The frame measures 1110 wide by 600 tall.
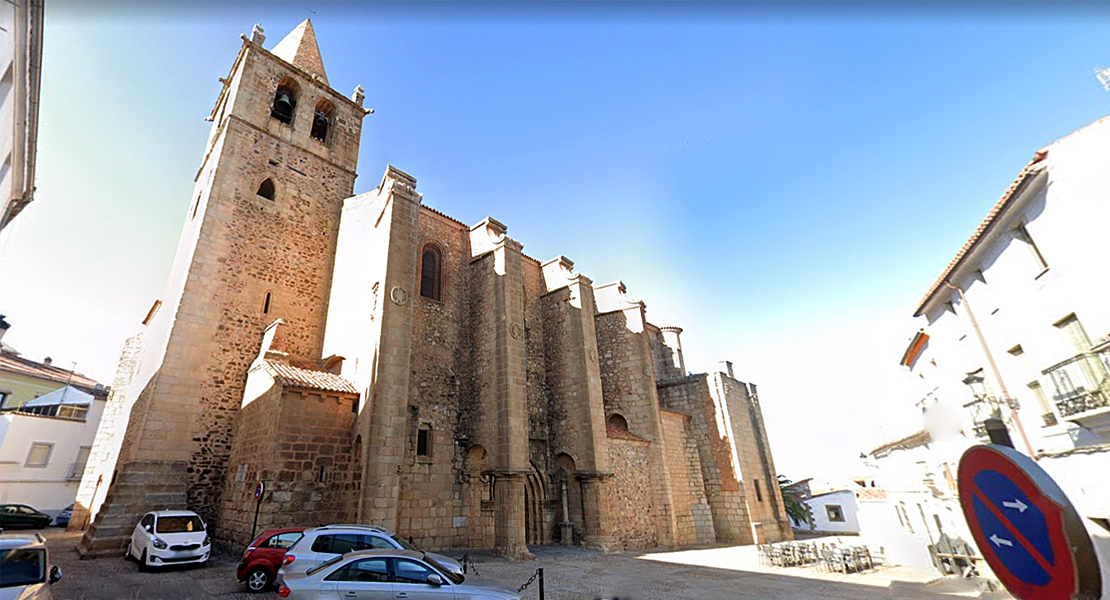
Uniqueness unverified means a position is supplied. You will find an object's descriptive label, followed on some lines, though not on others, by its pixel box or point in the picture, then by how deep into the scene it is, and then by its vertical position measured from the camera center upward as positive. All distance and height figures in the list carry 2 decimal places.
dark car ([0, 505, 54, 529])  16.05 +0.28
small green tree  31.48 -2.32
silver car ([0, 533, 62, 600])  4.38 -0.43
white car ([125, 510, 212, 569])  8.50 -0.44
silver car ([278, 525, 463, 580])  6.52 -0.59
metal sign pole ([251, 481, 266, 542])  9.23 +0.28
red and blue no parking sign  1.76 -0.30
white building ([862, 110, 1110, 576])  6.89 +2.32
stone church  10.73 +3.32
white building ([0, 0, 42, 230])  5.31 +5.49
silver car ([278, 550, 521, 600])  5.36 -0.91
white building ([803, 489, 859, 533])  29.30 -2.68
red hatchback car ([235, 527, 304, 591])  7.26 -0.79
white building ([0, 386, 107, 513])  18.94 +3.08
